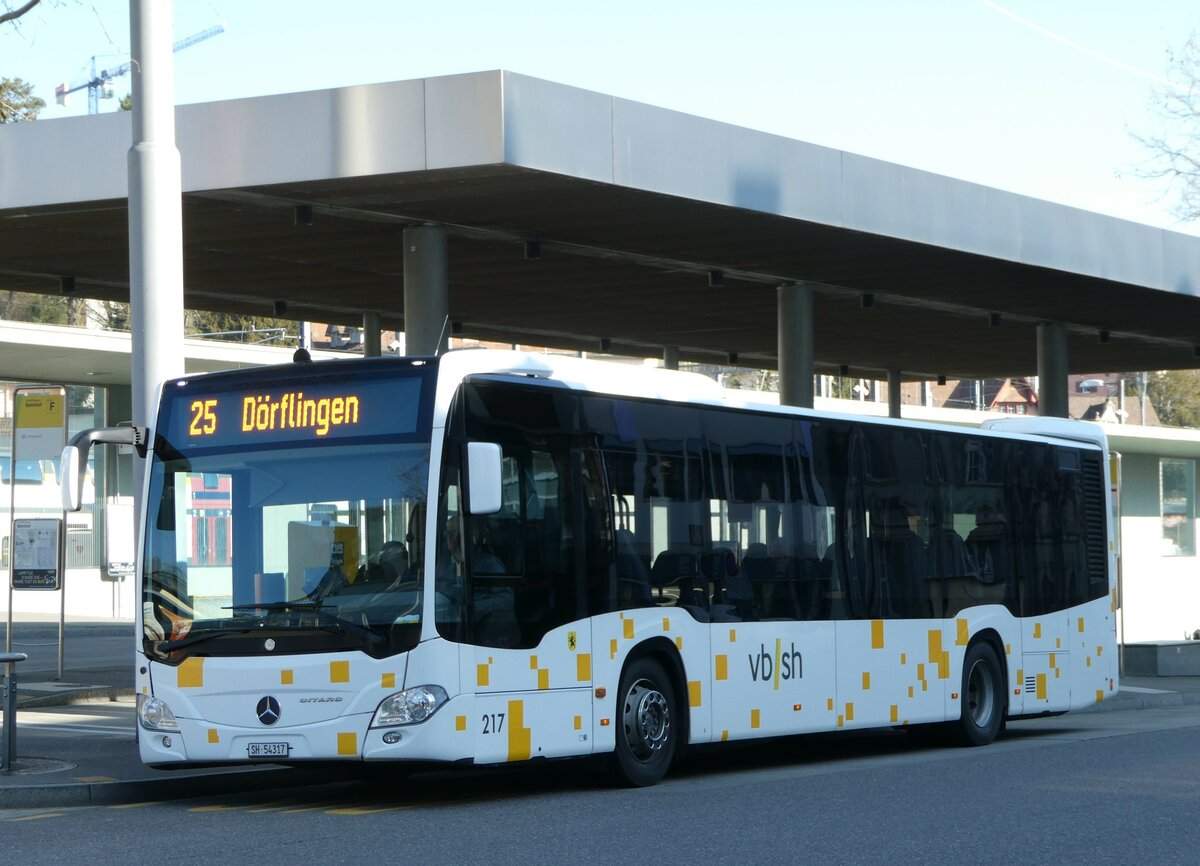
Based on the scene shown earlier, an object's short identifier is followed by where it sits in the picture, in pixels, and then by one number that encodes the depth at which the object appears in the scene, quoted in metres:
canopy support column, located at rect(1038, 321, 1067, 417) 30.97
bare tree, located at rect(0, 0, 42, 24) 16.38
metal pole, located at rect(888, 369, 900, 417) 38.41
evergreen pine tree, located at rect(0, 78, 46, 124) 59.83
